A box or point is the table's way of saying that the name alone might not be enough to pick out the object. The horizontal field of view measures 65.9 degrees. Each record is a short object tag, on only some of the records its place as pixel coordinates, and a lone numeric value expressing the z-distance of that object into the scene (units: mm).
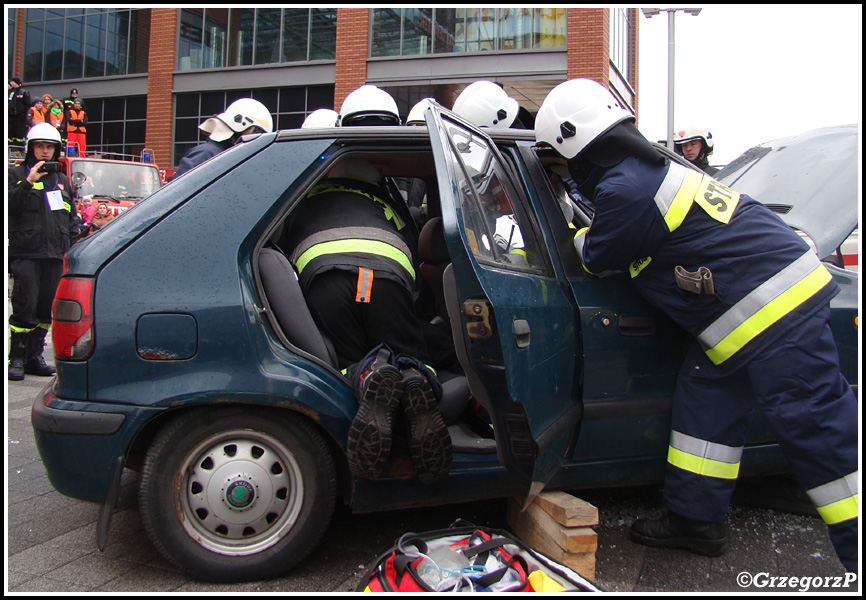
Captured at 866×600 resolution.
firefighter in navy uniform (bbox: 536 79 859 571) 2377
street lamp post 8211
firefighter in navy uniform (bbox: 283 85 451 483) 2301
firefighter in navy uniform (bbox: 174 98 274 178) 4480
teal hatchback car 2242
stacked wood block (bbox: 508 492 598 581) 2281
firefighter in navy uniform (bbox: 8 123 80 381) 5668
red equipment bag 1911
